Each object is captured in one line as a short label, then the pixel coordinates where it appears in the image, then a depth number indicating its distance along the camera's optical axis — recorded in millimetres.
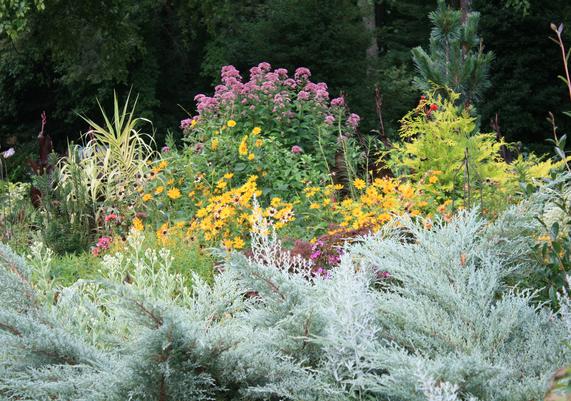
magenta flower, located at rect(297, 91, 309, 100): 7438
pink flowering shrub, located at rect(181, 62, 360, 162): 7203
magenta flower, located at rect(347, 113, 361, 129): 7488
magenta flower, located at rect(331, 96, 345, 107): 7487
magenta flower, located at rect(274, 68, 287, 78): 7922
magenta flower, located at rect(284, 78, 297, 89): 7780
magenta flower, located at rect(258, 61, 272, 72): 7973
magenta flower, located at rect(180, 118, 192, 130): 7420
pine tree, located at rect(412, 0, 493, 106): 8742
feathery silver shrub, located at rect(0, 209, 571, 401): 1937
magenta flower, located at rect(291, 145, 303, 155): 6734
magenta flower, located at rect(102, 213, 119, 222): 6150
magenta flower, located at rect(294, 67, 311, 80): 8039
